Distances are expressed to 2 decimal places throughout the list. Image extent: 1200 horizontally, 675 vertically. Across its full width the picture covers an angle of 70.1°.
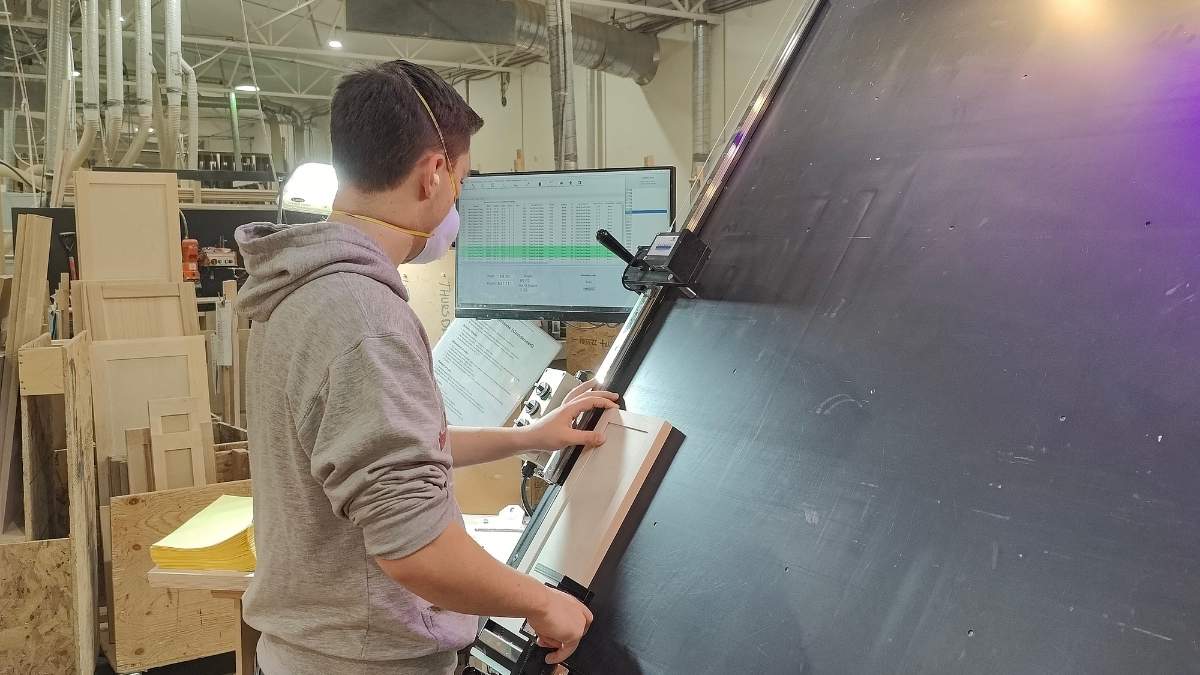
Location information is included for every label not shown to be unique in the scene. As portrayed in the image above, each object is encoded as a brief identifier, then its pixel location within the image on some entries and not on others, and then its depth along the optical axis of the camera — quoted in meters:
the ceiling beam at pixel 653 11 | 6.94
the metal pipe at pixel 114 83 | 5.84
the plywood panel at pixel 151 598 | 2.78
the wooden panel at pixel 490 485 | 2.21
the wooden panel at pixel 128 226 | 3.14
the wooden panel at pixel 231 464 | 3.07
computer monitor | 1.97
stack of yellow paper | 1.80
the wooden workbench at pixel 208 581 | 1.75
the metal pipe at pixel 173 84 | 5.60
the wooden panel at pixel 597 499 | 1.11
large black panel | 0.76
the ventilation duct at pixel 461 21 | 4.88
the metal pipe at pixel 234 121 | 9.15
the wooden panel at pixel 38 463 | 2.66
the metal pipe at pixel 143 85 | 5.55
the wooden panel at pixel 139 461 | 2.86
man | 0.86
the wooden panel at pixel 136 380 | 3.02
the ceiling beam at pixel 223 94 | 10.22
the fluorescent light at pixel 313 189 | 2.47
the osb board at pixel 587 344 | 3.19
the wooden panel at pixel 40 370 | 2.52
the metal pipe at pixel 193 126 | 7.03
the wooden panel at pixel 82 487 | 2.62
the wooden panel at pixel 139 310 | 3.06
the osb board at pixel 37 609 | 2.53
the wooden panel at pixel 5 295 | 3.13
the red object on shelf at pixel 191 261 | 4.24
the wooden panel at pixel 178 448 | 2.86
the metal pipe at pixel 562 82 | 4.25
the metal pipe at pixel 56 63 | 5.51
